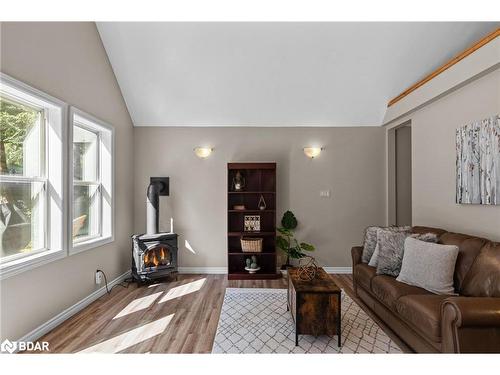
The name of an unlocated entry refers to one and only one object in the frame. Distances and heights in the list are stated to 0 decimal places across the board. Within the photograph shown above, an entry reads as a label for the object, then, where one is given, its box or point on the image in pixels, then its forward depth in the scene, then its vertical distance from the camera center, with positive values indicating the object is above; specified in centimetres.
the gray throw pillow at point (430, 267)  225 -71
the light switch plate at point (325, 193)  441 -7
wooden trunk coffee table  222 -106
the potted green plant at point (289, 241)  400 -84
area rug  222 -137
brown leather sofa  163 -89
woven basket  408 -88
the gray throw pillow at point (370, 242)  311 -65
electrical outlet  326 -111
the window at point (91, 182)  321 +10
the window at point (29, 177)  227 +13
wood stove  372 -89
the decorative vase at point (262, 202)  432 -22
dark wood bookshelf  421 -44
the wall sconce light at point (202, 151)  427 +63
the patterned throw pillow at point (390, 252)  271 -68
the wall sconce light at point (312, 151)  430 +63
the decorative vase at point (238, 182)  420 +12
